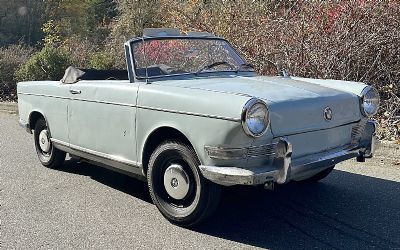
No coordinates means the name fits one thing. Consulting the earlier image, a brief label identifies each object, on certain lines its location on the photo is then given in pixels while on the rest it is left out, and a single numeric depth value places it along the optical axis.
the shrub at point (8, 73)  12.80
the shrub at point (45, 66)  12.05
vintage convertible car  3.39
